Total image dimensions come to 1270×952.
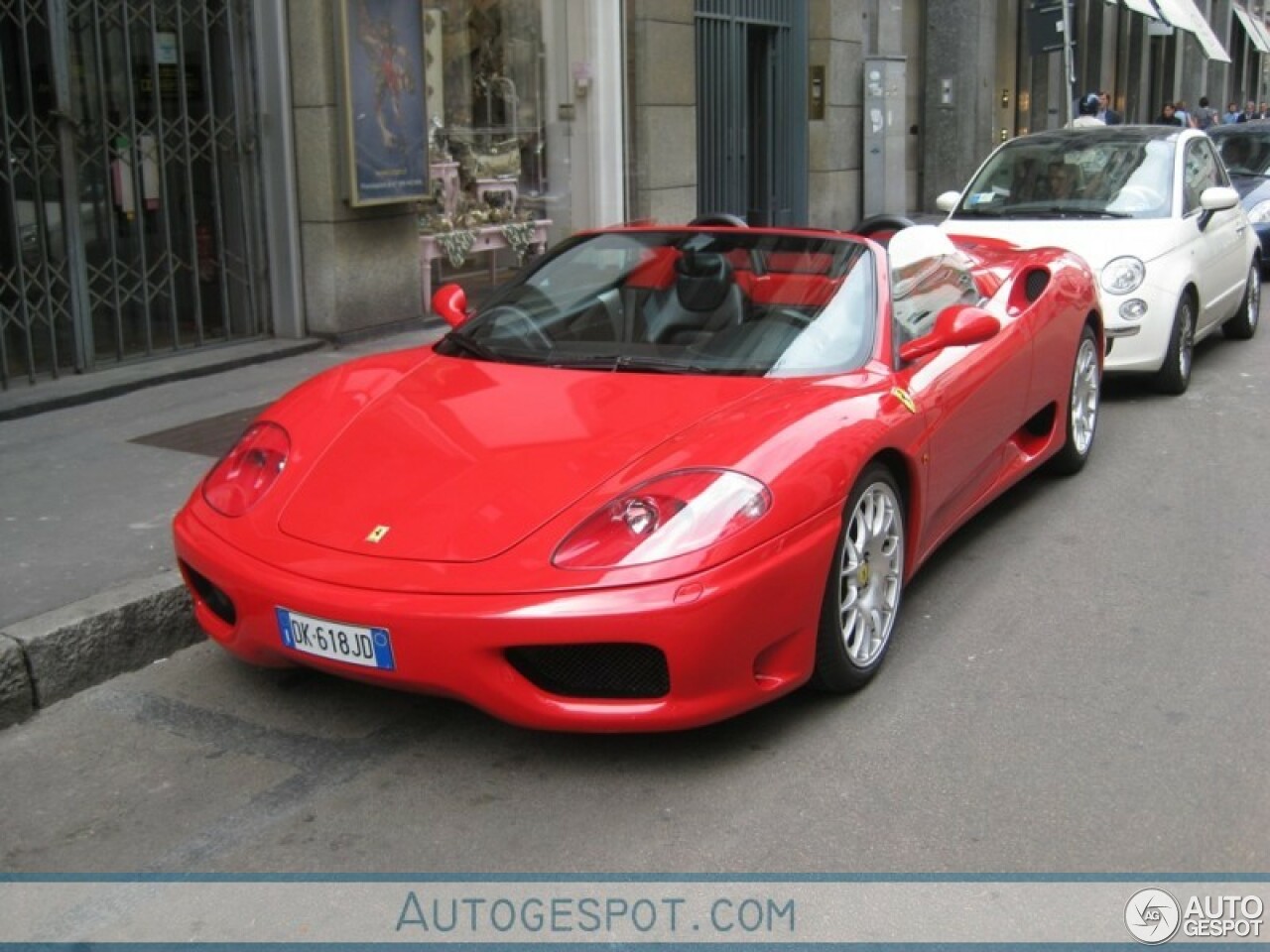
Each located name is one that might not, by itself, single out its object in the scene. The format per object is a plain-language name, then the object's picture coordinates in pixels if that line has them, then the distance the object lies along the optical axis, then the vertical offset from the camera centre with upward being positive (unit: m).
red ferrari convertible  3.54 -0.78
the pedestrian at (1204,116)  29.66 +1.35
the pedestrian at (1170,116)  24.40 +1.15
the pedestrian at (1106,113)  22.08 +1.14
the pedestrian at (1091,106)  19.65 +1.07
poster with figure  9.29 +0.66
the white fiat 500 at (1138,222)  8.17 -0.23
